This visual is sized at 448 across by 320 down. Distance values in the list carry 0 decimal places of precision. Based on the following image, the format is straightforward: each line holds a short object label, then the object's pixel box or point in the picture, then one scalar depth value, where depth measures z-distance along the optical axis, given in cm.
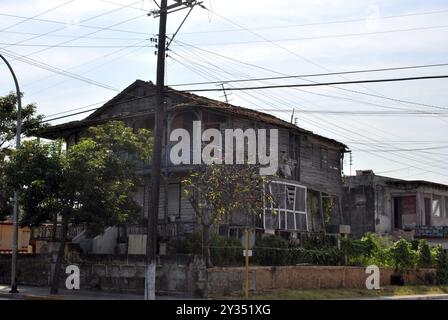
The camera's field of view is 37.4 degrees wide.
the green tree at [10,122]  3094
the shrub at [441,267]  3775
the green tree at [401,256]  3459
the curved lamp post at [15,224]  2556
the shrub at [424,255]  3656
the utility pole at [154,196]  2064
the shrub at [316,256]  2959
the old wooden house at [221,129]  3092
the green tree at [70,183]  2398
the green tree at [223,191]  2602
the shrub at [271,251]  2794
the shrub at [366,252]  3341
